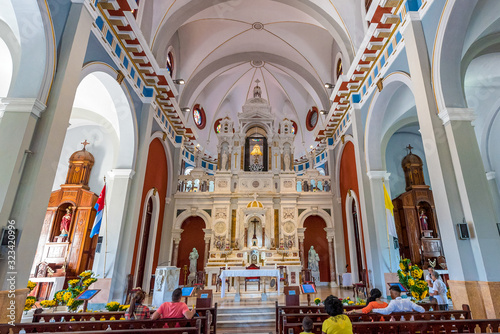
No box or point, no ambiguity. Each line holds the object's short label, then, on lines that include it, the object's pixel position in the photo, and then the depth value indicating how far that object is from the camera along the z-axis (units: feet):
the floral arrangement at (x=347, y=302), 21.09
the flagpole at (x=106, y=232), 26.11
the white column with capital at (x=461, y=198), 15.55
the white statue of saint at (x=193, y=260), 41.38
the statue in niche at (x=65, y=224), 35.76
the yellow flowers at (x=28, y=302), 15.35
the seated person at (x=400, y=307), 12.35
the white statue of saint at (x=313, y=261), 41.96
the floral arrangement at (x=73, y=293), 17.54
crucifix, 42.29
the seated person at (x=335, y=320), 8.73
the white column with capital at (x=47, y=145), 15.02
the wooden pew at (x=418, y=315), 12.01
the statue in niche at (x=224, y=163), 47.77
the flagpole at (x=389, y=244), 26.04
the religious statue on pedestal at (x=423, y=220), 39.14
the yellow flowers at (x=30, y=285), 16.76
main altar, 40.24
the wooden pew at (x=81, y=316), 12.98
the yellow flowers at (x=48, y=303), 16.95
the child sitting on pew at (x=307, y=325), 8.19
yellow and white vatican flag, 25.57
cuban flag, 22.94
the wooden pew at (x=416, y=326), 10.32
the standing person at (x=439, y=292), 17.40
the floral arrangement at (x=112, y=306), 17.72
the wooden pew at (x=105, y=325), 10.98
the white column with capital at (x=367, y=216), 27.12
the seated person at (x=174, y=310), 12.14
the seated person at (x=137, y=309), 13.12
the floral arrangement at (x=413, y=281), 18.28
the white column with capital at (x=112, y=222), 25.68
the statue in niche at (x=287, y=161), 47.86
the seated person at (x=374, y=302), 12.91
